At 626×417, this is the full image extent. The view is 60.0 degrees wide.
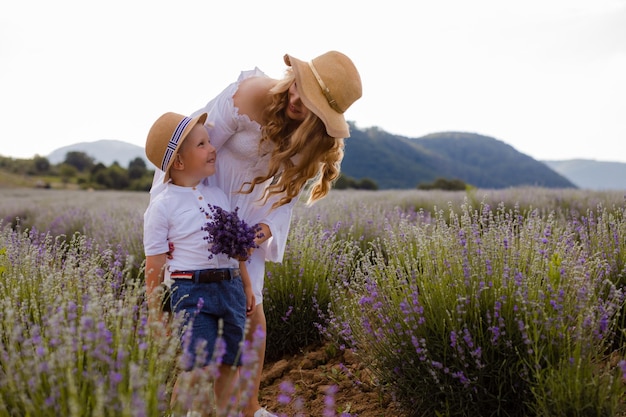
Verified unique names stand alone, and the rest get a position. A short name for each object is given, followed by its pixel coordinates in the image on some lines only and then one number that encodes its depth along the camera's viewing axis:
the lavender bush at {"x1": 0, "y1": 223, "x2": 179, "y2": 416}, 1.53
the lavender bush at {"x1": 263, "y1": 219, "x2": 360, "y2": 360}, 3.84
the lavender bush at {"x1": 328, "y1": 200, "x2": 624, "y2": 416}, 2.09
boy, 2.43
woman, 2.72
